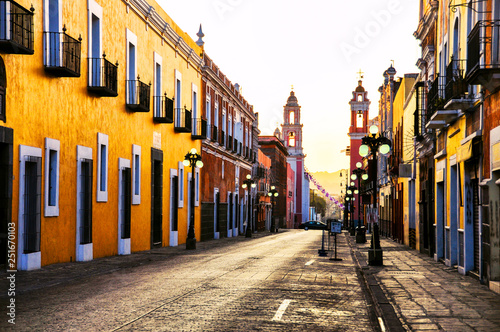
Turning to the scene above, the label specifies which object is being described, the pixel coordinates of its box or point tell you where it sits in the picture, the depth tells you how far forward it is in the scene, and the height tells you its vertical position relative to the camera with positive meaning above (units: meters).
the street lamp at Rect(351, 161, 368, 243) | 36.44 -2.08
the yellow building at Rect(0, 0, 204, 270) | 15.71 +2.35
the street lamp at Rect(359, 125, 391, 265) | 19.41 +1.59
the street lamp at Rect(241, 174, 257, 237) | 45.01 +1.05
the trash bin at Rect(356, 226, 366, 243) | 36.41 -2.16
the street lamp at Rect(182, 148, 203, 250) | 27.30 +1.46
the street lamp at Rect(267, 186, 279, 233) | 63.06 +0.60
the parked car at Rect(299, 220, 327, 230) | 83.83 -3.50
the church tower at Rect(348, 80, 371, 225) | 88.56 +11.77
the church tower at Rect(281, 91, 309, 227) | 118.31 +9.67
